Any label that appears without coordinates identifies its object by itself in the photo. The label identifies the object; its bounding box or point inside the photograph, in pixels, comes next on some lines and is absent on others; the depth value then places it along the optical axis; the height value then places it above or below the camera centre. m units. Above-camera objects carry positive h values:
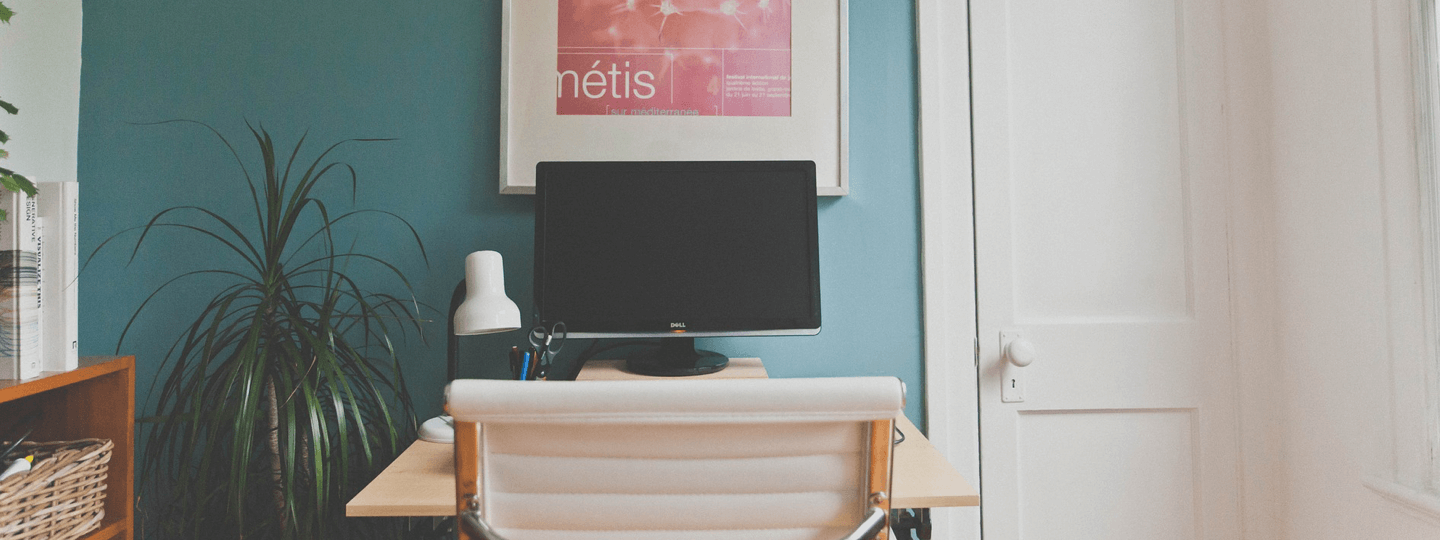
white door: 1.63 +0.02
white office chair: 0.73 -0.21
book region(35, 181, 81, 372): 1.24 +0.05
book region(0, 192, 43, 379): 1.18 +0.01
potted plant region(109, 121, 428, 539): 1.24 -0.19
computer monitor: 1.39 +0.07
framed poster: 1.60 +0.46
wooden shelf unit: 1.34 -0.24
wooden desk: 0.95 -0.30
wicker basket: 1.09 -0.34
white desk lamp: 1.22 -0.04
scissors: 1.28 -0.11
